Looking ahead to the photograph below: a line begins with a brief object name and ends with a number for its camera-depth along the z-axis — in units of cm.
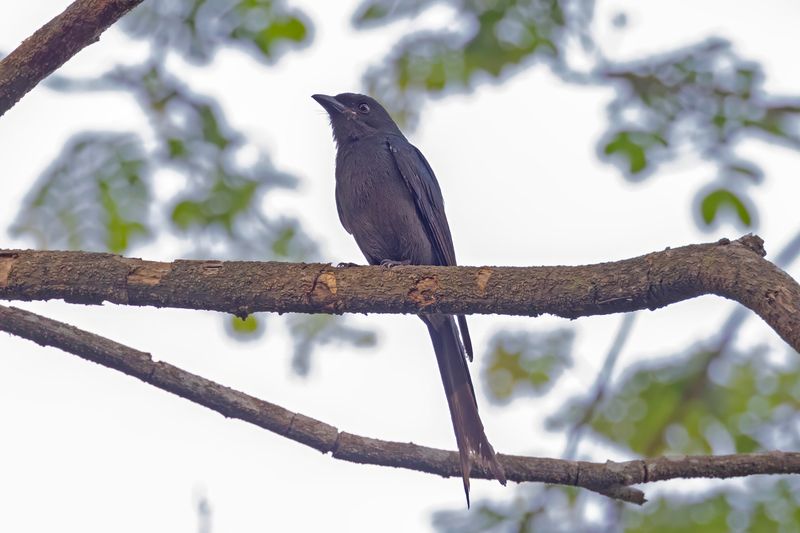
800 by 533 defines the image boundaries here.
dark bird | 1145
